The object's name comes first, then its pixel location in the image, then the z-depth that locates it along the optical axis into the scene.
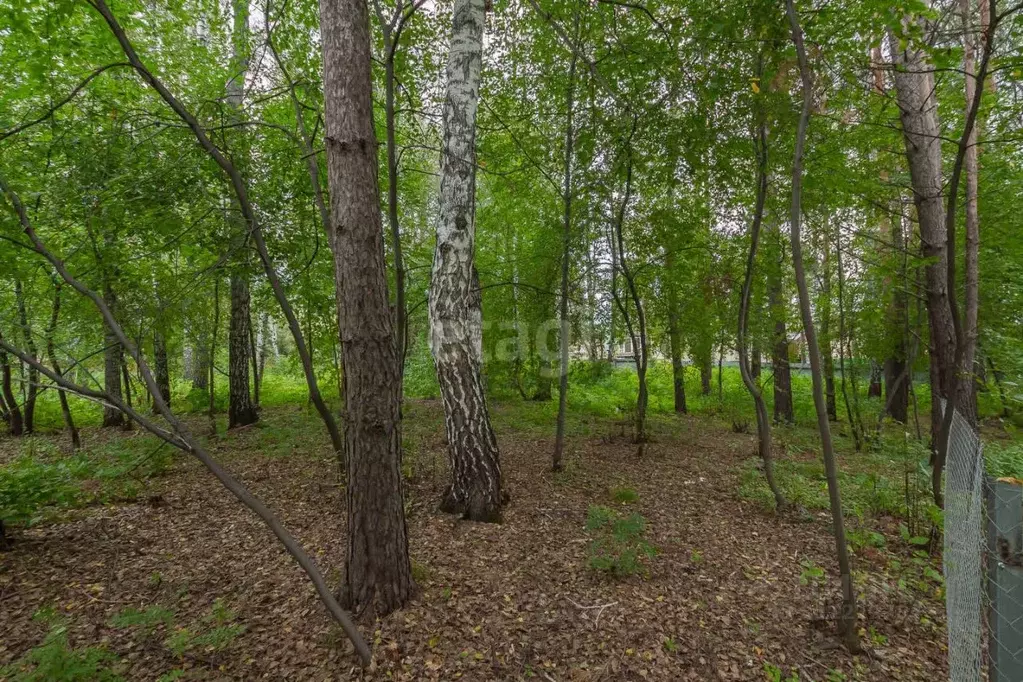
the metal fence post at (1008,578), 1.55
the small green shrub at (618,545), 3.25
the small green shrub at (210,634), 2.54
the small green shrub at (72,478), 3.50
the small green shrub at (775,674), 2.44
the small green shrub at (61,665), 2.23
